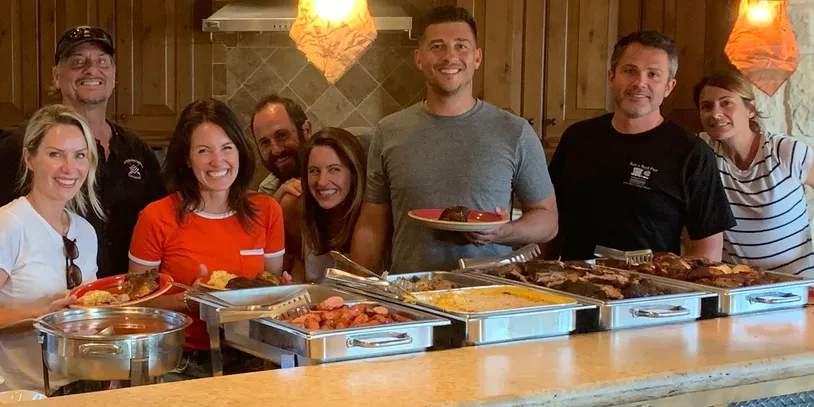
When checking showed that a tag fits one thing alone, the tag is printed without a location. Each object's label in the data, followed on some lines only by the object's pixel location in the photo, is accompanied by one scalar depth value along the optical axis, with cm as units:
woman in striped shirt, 330
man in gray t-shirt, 287
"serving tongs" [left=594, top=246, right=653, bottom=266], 265
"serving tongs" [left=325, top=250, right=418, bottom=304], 214
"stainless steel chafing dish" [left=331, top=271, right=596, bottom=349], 194
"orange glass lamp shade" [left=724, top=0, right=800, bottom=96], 334
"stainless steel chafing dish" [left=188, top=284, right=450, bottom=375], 178
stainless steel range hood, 488
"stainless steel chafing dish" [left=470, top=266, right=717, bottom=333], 210
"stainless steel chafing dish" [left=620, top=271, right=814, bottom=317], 228
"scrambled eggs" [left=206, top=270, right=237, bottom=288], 227
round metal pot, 176
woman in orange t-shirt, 258
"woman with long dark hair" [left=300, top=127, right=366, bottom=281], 299
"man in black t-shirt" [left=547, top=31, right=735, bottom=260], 300
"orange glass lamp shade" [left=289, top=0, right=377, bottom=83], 334
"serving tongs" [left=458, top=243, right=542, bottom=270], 257
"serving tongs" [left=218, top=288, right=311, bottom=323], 189
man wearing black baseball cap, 300
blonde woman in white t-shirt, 233
